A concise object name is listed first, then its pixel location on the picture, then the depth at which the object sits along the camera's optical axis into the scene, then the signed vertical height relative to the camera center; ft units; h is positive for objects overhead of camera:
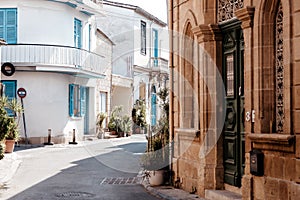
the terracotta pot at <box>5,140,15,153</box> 61.00 -3.56
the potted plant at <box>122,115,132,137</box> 102.99 -1.81
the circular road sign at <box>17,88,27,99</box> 76.47 +3.39
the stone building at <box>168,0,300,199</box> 23.91 +1.07
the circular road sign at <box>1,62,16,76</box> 69.05 +6.33
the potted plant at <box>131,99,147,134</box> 112.16 +0.58
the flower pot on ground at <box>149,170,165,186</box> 38.39 -4.67
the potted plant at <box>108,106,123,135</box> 101.76 -1.67
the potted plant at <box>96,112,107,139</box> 97.58 -1.42
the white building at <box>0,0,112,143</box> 79.15 +8.93
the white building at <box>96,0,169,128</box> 115.24 +14.32
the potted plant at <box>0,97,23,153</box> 54.65 -0.84
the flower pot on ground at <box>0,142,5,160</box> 45.68 -3.14
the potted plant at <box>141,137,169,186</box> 38.47 -3.64
